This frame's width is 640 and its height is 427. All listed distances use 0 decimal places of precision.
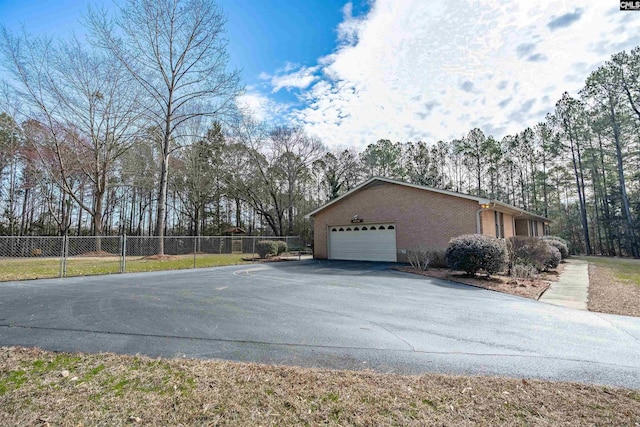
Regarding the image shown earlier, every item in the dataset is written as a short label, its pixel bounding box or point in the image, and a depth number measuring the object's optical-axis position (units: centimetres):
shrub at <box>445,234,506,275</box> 971
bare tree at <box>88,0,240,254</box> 1673
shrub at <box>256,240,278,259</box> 1914
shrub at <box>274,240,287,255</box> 2020
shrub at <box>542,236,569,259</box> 1730
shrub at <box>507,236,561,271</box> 1142
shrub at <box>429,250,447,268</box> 1338
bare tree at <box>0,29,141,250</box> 1752
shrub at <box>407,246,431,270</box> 1285
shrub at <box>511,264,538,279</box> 1037
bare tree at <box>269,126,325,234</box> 3022
